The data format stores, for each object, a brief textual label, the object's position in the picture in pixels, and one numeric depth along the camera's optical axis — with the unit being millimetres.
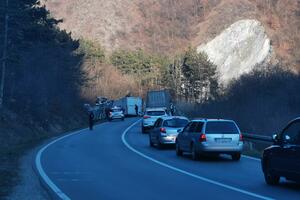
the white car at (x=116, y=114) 72569
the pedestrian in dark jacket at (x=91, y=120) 51394
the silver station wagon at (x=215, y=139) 23250
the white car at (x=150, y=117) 44781
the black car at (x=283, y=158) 14672
